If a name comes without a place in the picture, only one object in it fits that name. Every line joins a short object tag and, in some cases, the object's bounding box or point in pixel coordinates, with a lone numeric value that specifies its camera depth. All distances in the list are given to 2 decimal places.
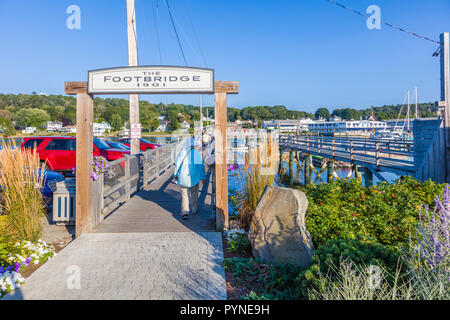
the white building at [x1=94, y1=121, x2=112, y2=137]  84.43
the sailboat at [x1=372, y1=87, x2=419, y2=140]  66.75
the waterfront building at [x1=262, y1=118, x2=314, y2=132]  130.12
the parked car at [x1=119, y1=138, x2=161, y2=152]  19.38
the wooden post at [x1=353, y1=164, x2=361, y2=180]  19.34
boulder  4.09
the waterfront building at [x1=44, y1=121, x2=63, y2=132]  88.06
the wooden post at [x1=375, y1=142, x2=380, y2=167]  14.24
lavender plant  2.66
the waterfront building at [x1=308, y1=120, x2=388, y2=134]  121.03
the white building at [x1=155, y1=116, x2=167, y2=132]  108.25
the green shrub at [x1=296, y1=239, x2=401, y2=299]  3.13
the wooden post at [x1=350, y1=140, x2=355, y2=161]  16.95
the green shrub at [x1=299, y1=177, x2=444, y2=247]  4.49
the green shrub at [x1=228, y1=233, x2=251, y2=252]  4.99
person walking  6.83
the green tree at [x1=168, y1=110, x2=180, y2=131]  84.55
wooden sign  5.70
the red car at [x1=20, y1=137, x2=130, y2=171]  12.32
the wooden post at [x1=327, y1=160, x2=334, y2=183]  19.56
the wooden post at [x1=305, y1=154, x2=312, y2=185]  25.70
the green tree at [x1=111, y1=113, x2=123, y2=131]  91.88
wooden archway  5.71
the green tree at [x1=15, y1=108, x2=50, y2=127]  77.69
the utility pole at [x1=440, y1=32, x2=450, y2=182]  9.28
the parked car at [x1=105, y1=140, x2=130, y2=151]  14.70
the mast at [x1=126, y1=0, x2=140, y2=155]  10.74
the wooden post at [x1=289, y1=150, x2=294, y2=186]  24.84
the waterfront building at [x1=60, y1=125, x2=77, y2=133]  86.11
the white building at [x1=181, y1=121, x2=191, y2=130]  99.43
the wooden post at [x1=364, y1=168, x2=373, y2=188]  15.38
